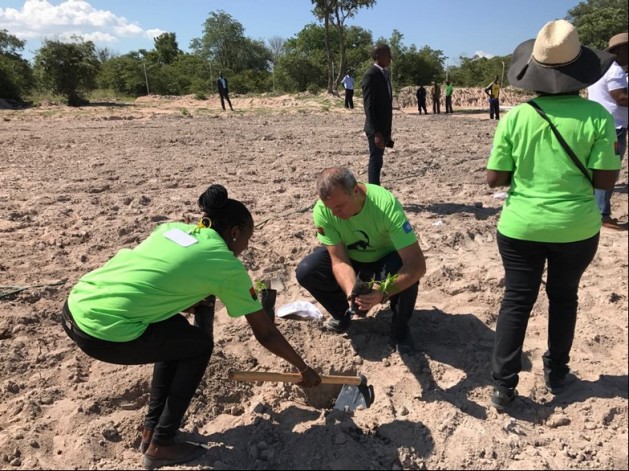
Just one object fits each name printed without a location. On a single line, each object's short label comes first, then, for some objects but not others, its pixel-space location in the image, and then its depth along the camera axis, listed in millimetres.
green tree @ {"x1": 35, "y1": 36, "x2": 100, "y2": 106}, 23734
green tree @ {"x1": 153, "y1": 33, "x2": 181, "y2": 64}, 50156
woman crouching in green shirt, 2000
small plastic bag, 3461
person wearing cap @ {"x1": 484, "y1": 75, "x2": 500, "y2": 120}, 15627
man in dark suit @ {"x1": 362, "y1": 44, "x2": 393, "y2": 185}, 5066
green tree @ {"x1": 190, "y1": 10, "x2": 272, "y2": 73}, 52781
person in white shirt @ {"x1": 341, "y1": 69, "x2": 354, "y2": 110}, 19734
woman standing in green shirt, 2023
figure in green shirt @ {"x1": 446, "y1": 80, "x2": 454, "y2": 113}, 19203
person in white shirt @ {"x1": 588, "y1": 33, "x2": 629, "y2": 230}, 3852
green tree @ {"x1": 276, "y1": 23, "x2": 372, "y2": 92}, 36031
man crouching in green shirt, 2611
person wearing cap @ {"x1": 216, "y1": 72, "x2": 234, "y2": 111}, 19328
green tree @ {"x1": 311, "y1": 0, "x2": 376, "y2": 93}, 26641
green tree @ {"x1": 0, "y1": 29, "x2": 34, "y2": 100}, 23625
